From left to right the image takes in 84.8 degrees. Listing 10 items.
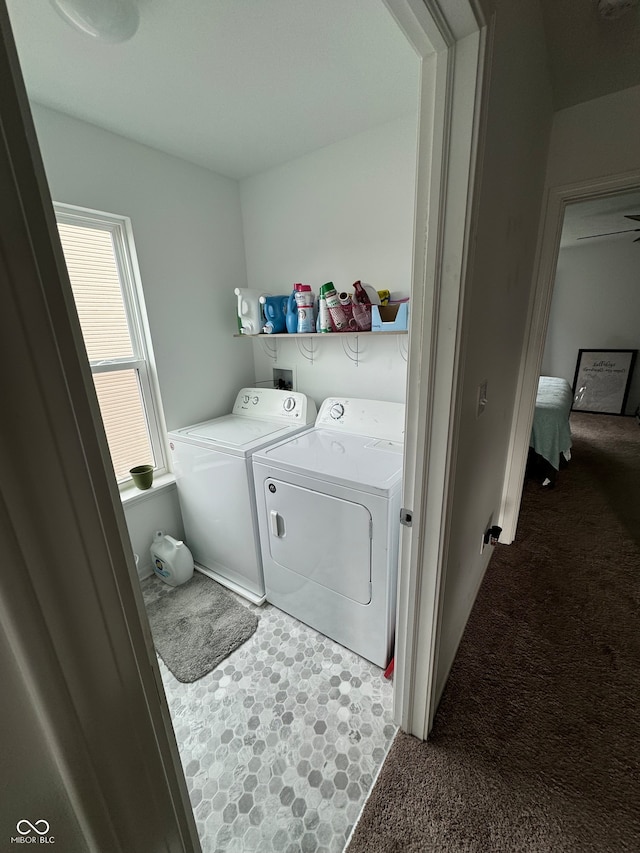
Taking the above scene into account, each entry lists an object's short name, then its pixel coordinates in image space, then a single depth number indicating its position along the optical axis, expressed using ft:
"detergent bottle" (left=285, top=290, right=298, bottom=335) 7.09
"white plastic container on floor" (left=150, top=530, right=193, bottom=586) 7.08
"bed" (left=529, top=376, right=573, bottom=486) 9.94
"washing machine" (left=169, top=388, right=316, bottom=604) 6.21
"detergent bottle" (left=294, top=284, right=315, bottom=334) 6.82
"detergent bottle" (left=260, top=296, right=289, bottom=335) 7.32
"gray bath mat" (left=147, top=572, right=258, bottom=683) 5.60
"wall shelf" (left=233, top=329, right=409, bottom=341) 6.18
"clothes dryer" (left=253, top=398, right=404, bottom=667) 4.73
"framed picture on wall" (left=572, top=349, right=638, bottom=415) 16.52
